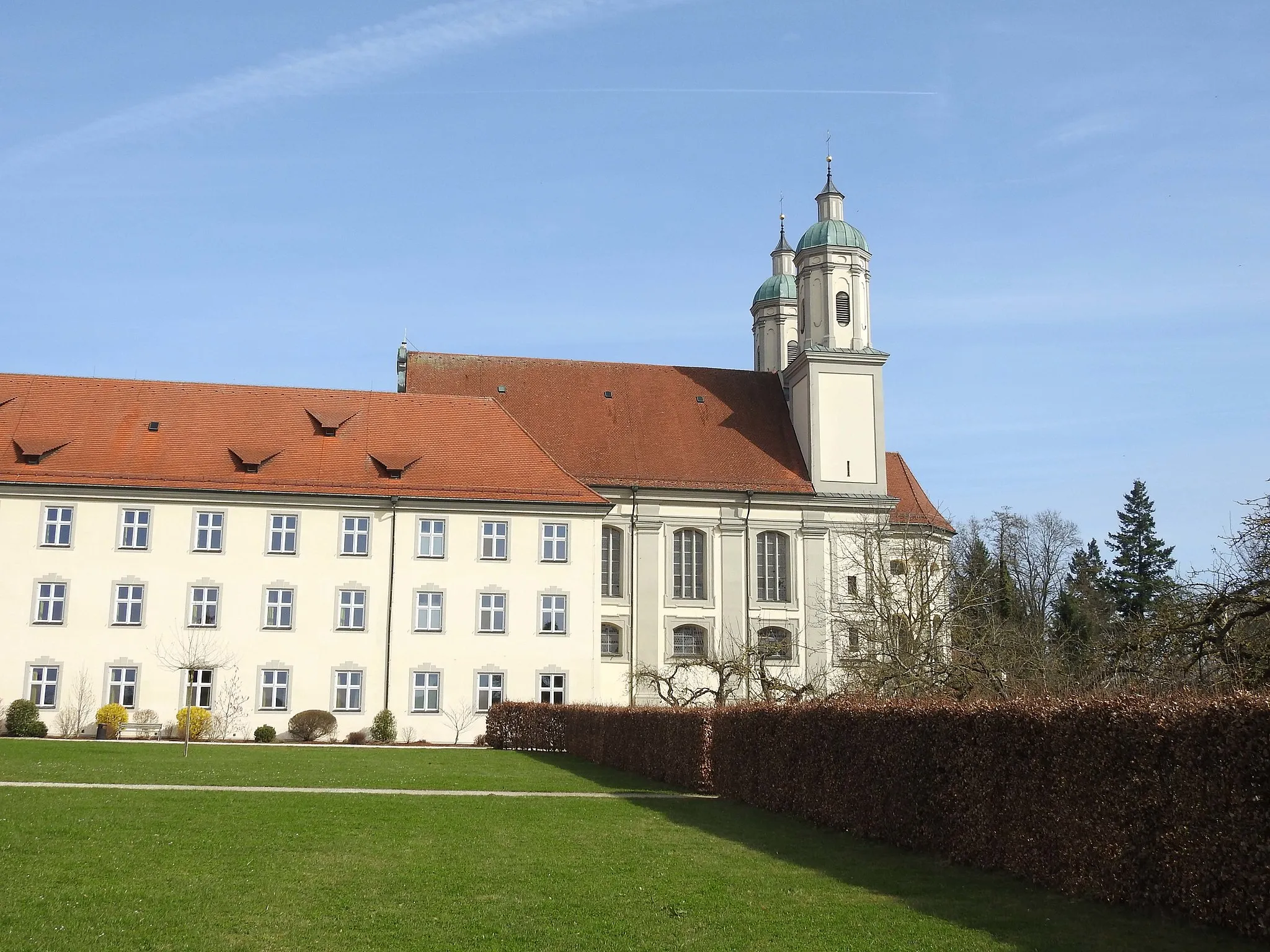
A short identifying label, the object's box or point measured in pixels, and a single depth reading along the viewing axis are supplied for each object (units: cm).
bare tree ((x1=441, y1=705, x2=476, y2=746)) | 4022
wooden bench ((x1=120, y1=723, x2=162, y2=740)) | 3697
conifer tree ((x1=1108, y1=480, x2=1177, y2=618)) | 7006
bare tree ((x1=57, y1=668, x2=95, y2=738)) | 3769
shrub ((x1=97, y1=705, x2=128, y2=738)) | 3672
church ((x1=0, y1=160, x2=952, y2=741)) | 3903
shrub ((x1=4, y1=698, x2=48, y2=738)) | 3644
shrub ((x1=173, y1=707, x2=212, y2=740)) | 3725
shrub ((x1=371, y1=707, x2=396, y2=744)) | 3878
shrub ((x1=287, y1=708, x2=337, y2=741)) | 3831
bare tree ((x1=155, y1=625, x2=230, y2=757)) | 3884
